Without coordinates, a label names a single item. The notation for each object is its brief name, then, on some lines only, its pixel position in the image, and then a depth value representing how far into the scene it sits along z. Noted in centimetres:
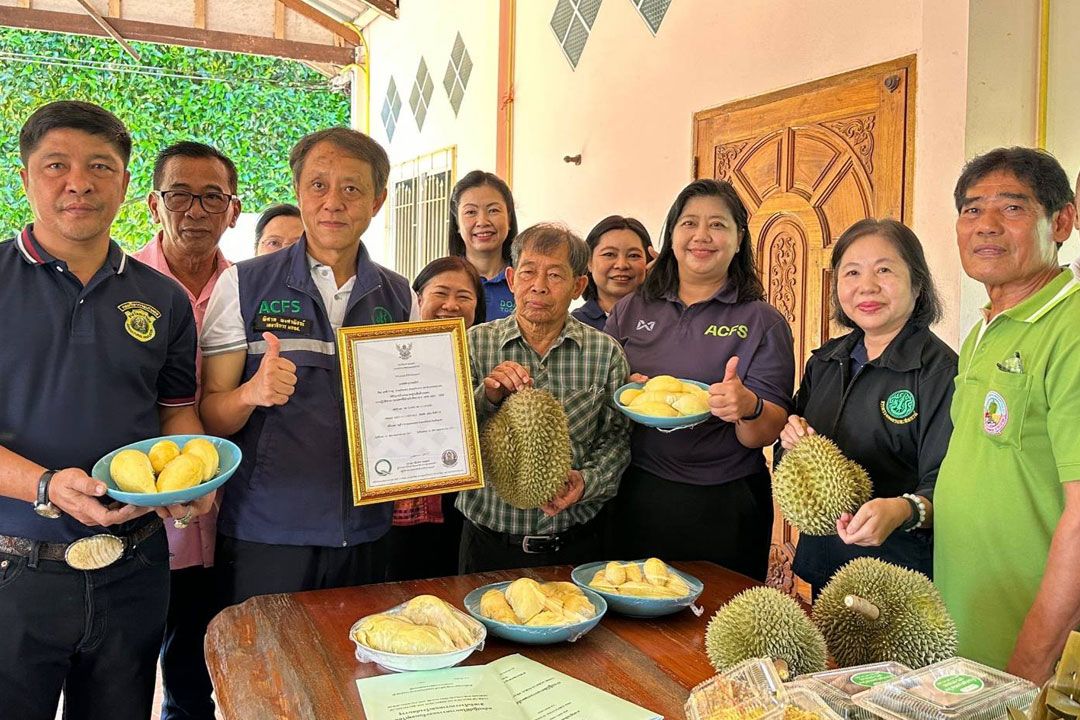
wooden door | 339
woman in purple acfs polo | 252
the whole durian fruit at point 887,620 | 145
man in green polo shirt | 167
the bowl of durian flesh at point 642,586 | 179
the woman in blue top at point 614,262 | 346
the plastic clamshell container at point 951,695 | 113
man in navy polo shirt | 190
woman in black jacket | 209
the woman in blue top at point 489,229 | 365
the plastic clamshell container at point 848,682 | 118
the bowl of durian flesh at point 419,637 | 153
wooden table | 144
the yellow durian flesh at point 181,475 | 174
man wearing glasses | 270
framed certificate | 202
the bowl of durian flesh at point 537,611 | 164
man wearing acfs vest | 220
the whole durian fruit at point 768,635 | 142
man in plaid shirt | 241
